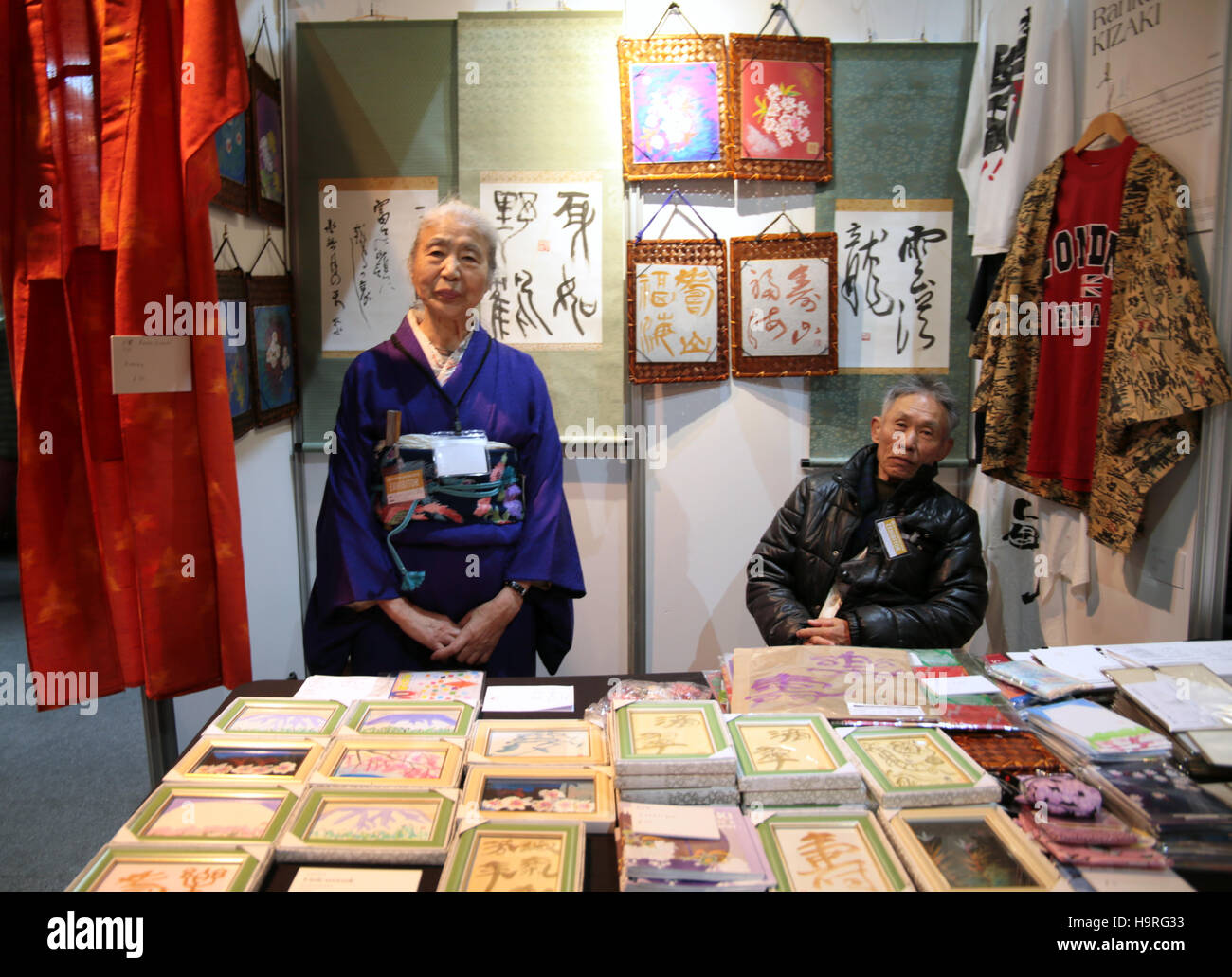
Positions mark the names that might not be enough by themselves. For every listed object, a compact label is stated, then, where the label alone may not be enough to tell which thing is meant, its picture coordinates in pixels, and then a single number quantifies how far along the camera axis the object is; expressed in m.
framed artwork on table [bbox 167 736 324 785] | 1.28
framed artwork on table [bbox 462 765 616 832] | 1.19
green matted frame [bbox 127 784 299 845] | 1.13
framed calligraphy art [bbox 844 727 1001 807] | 1.20
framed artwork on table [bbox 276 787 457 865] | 1.11
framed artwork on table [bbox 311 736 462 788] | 1.26
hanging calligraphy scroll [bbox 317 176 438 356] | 3.06
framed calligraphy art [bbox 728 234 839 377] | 3.13
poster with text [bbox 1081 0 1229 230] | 2.08
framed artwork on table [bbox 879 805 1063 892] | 1.06
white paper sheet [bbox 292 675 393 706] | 1.57
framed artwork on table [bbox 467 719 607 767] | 1.34
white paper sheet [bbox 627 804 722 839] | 1.13
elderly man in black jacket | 2.25
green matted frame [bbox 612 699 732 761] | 1.27
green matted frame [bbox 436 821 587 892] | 1.06
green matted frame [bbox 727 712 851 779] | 1.25
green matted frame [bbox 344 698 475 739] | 1.41
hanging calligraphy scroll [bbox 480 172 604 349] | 3.05
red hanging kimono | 1.58
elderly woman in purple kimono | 2.12
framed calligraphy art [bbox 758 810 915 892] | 1.05
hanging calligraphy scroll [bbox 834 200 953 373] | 3.15
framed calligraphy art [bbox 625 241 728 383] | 3.09
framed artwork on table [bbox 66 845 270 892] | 1.04
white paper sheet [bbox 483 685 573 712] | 1.57
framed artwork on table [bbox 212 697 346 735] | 1.42
